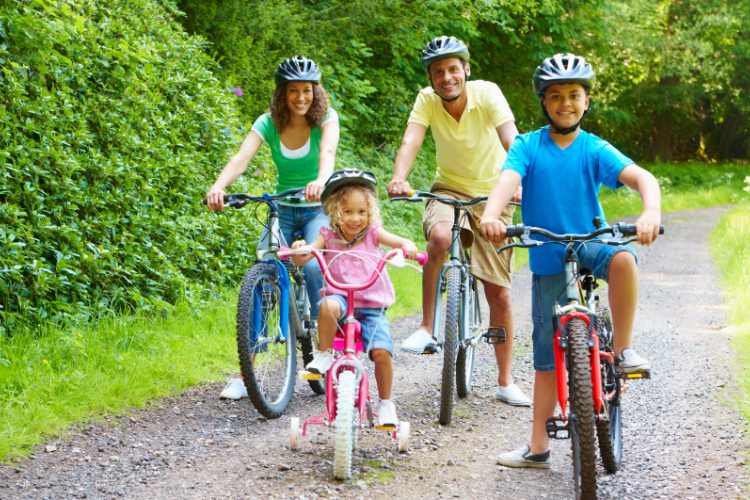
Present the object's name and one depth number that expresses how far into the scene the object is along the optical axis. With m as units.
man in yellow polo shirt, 4.75
